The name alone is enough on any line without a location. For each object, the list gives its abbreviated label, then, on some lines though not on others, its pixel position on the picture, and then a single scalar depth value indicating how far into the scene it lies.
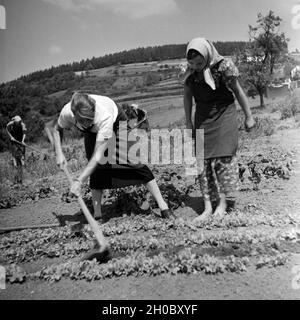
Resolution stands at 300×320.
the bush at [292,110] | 10.84
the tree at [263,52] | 26.17
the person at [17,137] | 8.55
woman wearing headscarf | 3.44
